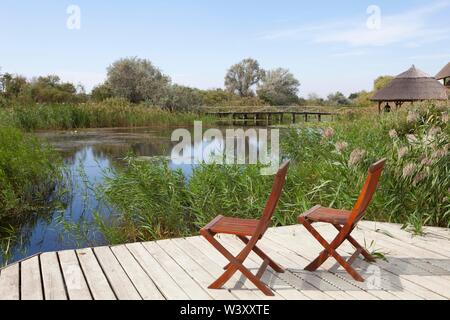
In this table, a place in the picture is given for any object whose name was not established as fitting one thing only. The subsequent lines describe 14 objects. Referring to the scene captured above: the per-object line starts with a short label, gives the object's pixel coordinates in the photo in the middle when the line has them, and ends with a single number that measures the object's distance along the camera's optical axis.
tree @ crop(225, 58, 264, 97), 60.69
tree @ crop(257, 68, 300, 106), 54.66
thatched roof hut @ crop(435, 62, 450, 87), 29.39
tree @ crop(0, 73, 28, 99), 30.53
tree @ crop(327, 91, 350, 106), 55.00
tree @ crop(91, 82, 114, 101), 34.49
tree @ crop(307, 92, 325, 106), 52.69
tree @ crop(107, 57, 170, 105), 34.91
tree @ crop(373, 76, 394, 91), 46.93
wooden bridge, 34.81
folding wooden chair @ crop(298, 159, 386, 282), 2.94
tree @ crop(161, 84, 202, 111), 31.60
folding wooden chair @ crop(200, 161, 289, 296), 2.72
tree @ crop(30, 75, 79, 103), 32.38
